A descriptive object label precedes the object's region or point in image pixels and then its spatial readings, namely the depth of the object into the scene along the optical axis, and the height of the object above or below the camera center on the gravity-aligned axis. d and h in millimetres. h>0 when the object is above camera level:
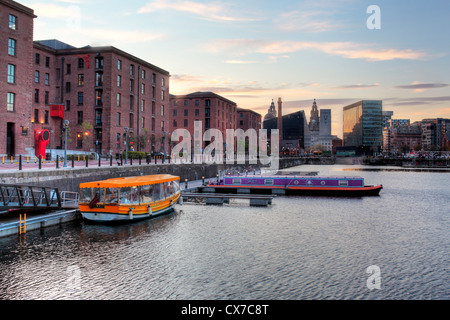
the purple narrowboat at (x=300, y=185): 53469 -3675
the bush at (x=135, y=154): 67688 +1139
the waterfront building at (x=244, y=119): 170125 +18637
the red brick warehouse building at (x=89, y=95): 75438 +13532
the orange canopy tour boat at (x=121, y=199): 27672 -3011
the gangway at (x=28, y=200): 24594 -2857
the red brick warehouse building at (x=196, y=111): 128500 +17079
